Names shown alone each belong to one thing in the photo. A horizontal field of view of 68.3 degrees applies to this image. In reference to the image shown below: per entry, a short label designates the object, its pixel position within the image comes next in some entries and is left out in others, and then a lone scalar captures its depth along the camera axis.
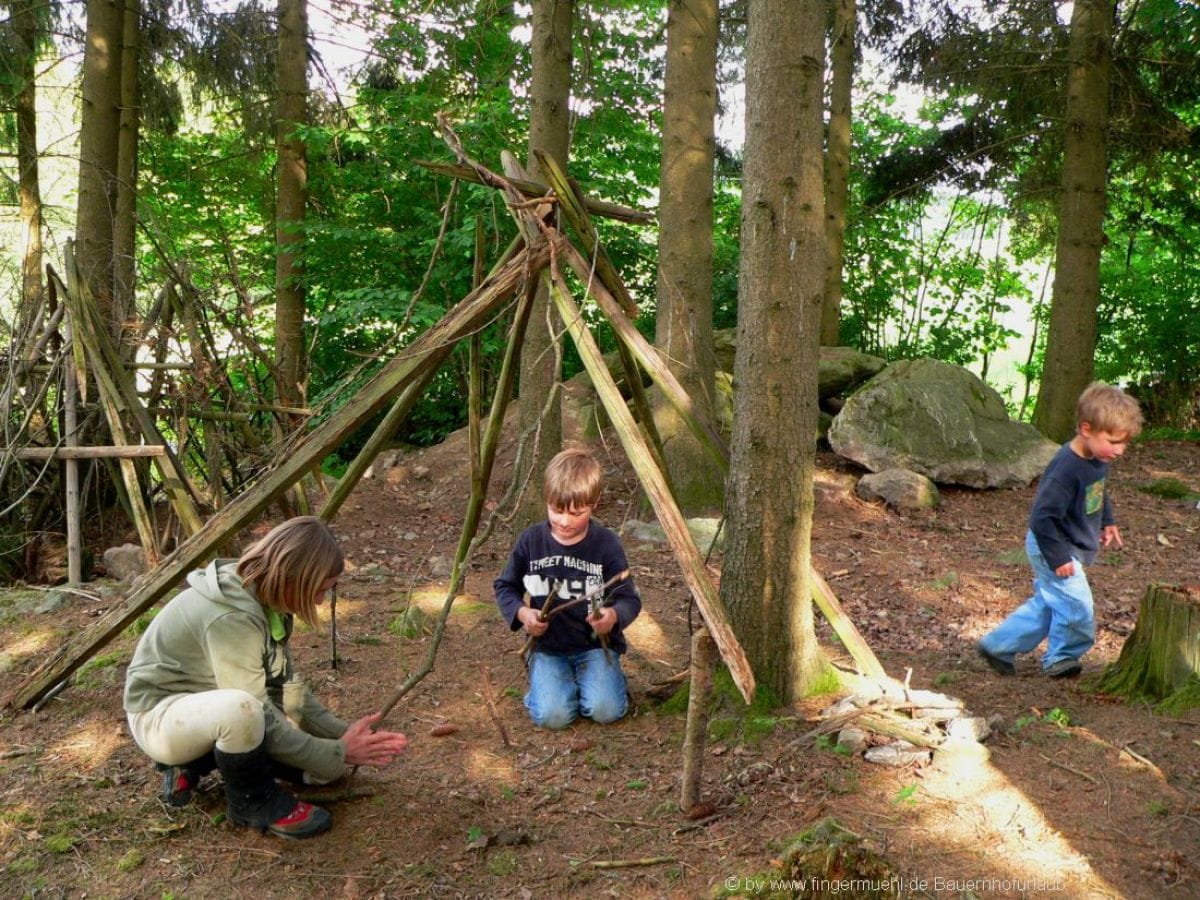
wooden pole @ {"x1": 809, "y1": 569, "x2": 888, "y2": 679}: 3.71
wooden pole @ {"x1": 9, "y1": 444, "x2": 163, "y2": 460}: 6.01
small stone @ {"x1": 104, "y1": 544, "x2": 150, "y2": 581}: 6.45
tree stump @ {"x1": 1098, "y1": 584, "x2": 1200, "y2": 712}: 3.53
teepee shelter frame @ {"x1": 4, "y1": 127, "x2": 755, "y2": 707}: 3.38
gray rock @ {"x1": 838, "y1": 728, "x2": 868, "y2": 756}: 3.25
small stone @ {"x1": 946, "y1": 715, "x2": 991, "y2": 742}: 3.26
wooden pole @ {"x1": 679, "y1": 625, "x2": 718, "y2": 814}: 2.70
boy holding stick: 3.81
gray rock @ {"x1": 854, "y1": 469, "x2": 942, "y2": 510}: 8.30
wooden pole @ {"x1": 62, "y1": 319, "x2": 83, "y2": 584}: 6.08
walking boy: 3.83
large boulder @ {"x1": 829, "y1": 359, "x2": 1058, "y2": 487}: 8.87
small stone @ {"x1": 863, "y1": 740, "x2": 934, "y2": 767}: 3.15
